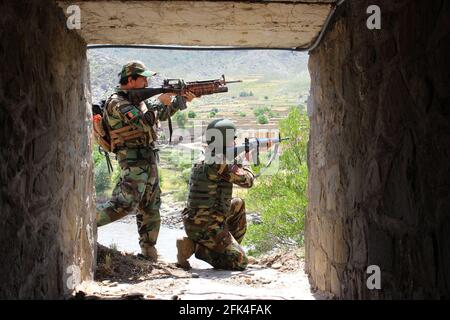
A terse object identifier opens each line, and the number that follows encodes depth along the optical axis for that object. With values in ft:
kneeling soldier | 18.58
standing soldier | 17.95
